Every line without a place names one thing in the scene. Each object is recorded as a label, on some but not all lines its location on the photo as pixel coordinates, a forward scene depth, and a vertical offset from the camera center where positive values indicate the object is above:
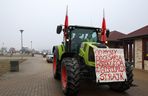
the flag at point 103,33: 5.18 +0.58
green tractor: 3.93 -0.51
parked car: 15.95 -1.80
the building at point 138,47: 9.66 -0.12
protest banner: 3.93 -0.67
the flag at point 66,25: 5.02 +0.90
